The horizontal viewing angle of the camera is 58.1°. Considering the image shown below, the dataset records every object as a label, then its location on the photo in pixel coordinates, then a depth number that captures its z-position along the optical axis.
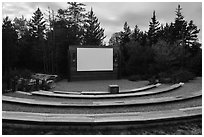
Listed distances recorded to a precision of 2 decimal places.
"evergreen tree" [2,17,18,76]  15.64
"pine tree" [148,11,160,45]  28.86
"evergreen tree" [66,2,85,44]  25.22
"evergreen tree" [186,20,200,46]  27.96
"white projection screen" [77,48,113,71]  18.69
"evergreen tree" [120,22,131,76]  22.27
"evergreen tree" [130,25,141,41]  29.20
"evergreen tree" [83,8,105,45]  30.00
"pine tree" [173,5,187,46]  27.19
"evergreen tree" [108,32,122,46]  37.99
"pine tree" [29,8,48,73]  22.31
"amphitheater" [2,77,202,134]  4.74
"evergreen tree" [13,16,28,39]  29.74
